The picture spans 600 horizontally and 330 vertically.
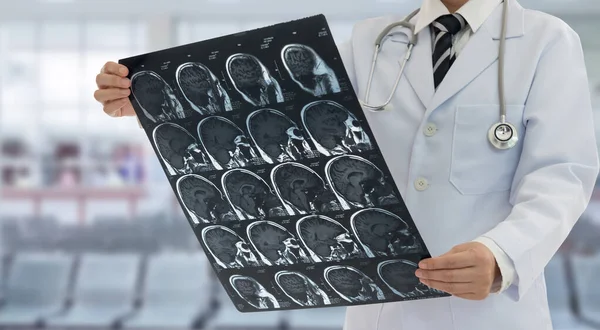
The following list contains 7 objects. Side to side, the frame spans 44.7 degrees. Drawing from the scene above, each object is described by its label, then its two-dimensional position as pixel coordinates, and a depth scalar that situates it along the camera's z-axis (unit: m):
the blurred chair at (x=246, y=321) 5.94
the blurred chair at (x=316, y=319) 5.77
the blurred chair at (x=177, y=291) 6.40
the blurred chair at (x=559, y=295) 6.03
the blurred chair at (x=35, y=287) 6.42
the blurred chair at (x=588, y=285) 6.27
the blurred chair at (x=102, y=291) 6.25
